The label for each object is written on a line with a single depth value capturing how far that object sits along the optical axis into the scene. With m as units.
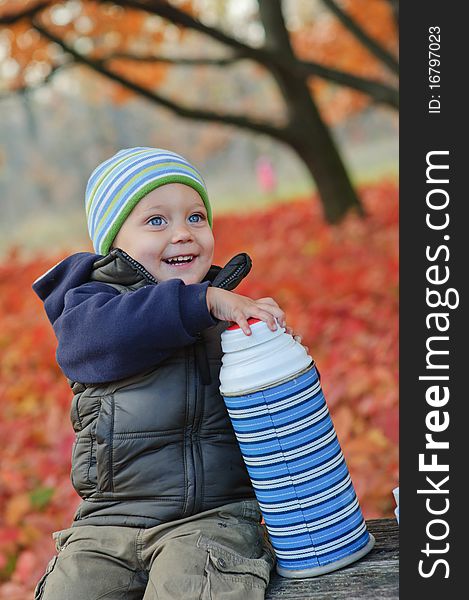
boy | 2.37
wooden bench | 2.33
